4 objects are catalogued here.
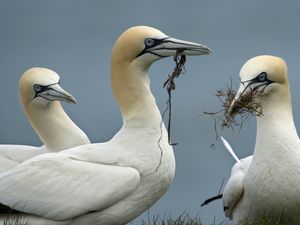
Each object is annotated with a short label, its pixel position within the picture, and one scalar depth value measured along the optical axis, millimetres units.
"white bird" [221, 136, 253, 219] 14773
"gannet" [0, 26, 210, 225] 12773
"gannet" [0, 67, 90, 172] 16656
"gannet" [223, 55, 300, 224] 14062
